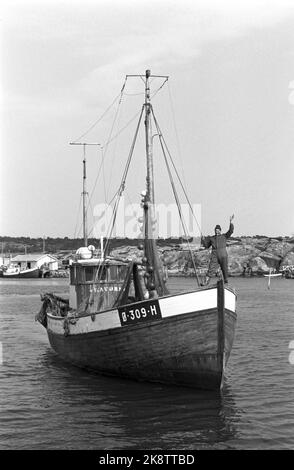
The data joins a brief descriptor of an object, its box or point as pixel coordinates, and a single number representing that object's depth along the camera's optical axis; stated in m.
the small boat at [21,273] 128.75
